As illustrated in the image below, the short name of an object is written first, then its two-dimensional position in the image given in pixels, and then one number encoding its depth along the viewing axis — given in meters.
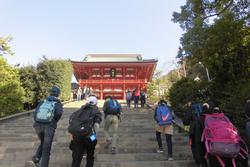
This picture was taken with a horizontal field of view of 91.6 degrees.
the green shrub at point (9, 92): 6.87
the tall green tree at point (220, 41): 4.16
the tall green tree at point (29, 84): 9.09
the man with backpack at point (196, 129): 2.22
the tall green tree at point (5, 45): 9.12
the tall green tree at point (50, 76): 9.17
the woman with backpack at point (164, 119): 2.88
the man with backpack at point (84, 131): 2.17
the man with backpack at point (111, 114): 3.13
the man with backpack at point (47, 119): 2.37
